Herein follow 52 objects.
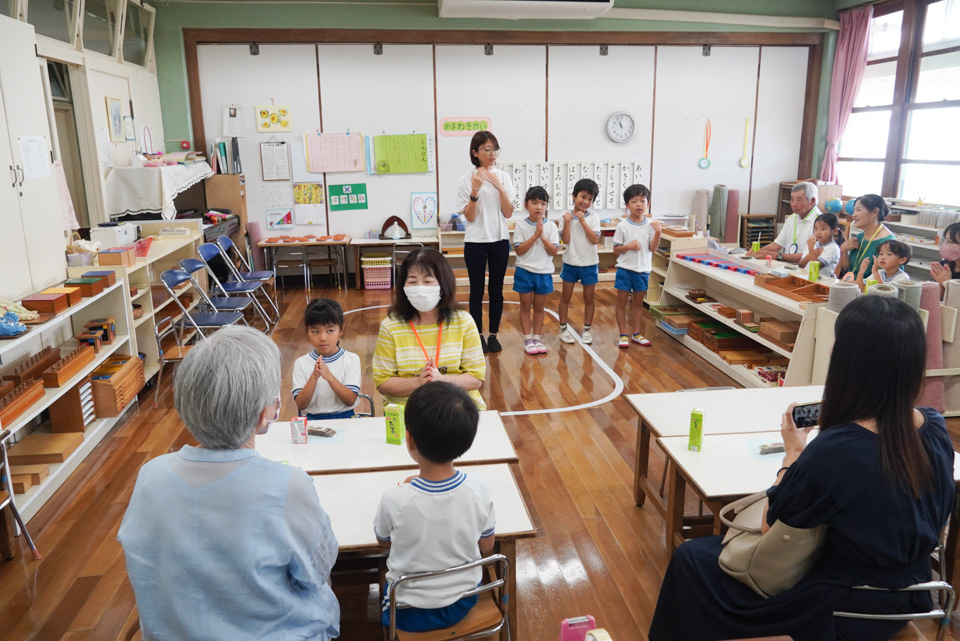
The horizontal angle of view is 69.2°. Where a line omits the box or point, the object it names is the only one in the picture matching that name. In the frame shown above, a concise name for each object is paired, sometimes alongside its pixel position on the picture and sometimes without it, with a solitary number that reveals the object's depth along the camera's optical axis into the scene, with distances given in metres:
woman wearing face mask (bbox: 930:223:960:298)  4.46
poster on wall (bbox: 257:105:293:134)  8.31
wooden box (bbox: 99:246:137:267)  4.70
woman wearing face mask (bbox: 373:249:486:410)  3.09
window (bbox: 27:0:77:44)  5.19
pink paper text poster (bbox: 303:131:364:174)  8.42
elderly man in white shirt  5.94
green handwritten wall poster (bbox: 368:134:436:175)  8.53
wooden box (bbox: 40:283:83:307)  3.96
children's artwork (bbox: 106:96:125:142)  6.44
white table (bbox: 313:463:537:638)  2.12
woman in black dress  1.75
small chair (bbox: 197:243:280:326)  6.13
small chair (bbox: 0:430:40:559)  2.91
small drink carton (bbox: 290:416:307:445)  2.72
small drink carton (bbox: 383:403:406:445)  2.71
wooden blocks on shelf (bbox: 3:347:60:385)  3.73
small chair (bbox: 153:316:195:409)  5.36
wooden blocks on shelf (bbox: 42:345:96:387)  3.76
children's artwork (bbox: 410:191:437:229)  8.72
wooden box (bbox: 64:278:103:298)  4.18
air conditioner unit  7.53
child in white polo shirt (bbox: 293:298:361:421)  3.20
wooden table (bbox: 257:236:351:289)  8.34
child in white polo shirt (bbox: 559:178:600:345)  5.66
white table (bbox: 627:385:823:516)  2.94
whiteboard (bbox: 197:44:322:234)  8.20
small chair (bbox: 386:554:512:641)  1.89
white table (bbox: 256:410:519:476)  2.55
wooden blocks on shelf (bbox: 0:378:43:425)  3.28
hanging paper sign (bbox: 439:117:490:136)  8.55
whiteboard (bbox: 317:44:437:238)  8.32
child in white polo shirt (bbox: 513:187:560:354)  5.67
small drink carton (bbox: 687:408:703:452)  2.67
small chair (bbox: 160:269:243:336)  5.29
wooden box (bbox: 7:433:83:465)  3.77
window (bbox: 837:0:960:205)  7.19
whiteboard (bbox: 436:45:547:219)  8.45
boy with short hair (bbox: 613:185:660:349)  5.84
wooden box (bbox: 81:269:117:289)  4.39
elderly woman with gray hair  1.39
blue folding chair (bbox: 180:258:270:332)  5.64
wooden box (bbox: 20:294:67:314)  3.76
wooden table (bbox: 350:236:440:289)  8.47
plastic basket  8.48
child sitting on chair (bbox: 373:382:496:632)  1.90
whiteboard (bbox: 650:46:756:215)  8.80
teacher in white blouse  5.39
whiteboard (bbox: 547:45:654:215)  8.62
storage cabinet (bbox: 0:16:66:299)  3.83
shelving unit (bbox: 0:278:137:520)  3.43
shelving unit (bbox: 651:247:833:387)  4.43
